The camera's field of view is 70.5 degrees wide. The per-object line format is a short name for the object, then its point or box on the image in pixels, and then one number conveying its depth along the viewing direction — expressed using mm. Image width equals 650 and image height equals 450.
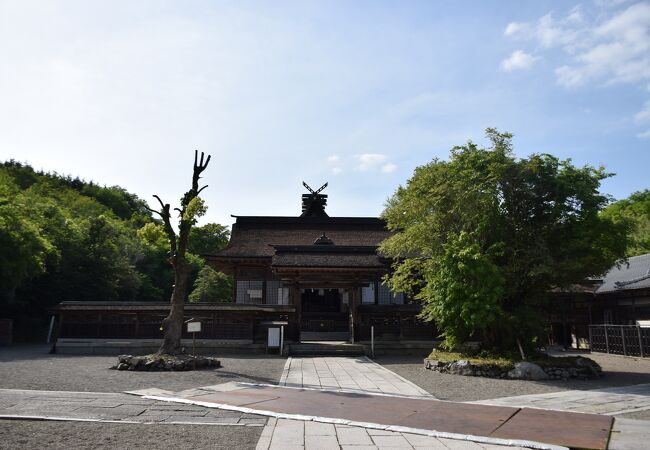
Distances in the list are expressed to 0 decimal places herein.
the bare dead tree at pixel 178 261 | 14438
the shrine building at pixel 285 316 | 19719
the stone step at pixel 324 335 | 23542
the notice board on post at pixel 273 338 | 19062
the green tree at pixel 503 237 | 13047
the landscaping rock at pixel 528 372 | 12461
